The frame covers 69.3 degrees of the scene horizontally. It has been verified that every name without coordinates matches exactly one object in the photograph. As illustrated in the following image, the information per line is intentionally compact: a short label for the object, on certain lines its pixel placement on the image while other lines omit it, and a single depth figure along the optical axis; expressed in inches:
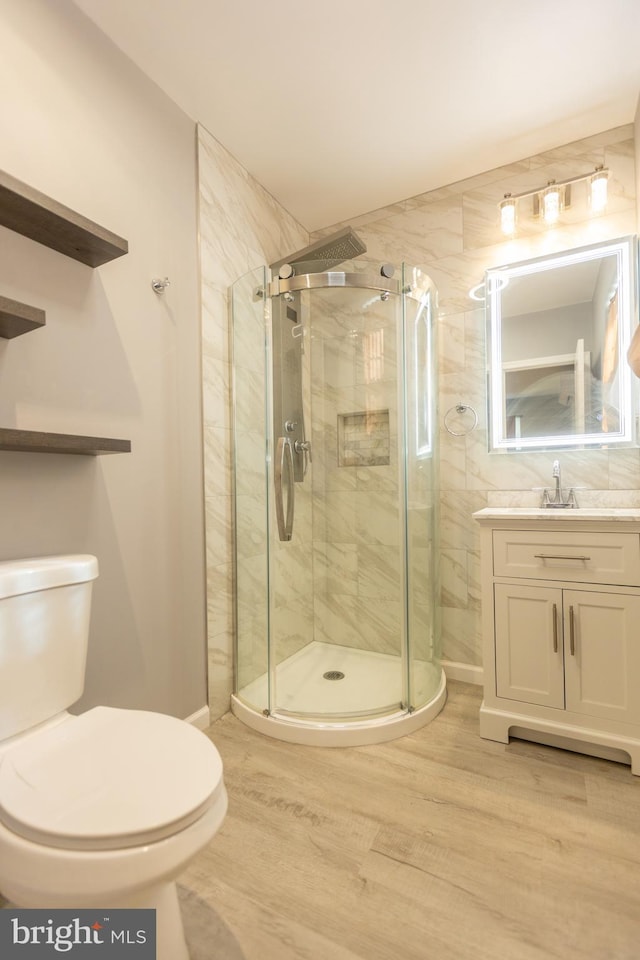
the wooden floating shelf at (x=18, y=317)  43.4
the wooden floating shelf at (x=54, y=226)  45.3
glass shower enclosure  79.2
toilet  30.2
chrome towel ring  92.9
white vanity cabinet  64.3
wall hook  68.2
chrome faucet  82.4
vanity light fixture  79.6
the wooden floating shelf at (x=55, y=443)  44.6
